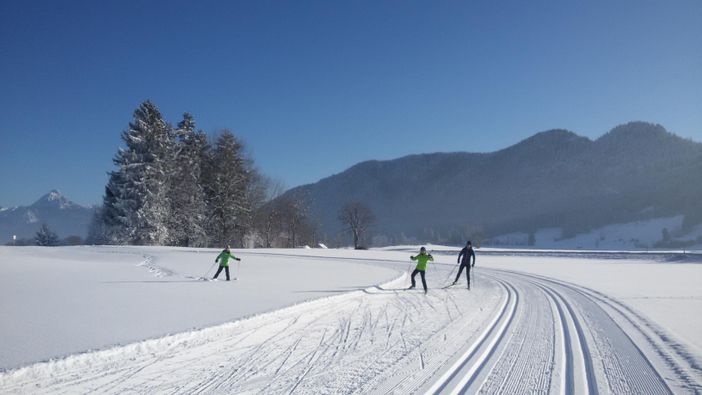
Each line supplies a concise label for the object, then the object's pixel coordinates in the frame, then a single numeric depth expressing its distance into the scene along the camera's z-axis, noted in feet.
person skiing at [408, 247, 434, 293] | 56.95
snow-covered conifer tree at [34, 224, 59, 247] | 214.59
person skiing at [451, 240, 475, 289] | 61.26
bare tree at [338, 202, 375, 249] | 270.26
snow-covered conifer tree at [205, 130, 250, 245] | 169.48
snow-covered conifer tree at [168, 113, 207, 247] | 158.40
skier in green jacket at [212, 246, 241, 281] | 61.82
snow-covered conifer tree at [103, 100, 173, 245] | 142.52
